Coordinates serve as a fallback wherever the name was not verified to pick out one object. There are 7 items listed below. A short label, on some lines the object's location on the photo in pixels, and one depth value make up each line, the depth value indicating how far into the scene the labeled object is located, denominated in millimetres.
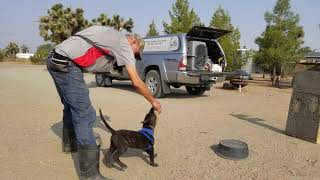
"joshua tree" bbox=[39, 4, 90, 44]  25747
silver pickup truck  7067
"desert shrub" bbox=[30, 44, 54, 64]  36194
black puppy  2826
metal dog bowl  3271
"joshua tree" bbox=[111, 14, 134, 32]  30091
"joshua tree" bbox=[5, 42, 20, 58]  56131
